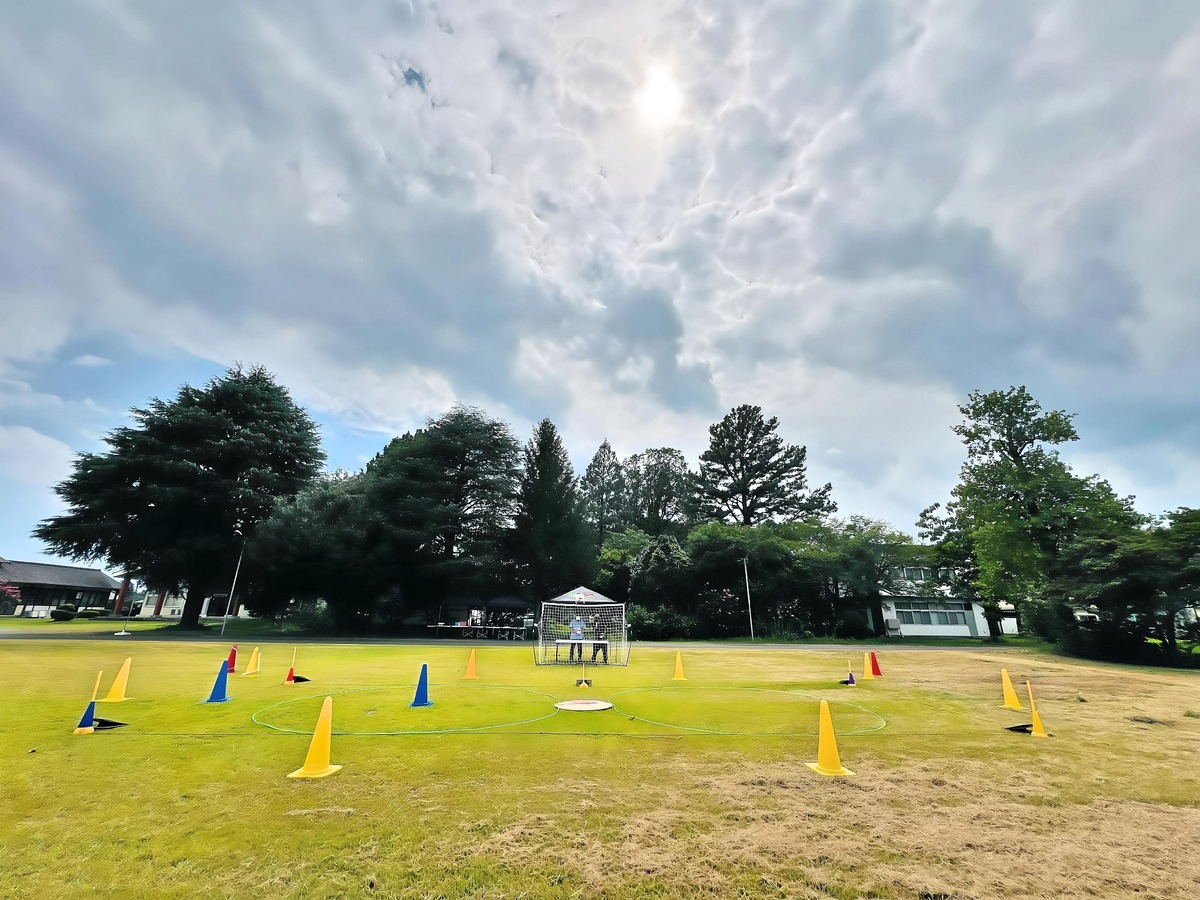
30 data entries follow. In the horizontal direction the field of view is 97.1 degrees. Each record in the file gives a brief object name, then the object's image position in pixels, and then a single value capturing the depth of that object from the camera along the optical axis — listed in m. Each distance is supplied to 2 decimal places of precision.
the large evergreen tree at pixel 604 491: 55.22
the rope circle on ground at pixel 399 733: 6.97
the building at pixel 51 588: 49.41
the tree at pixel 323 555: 33.97
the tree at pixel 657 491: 53.28
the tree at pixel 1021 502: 26.56
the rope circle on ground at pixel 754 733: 7.25
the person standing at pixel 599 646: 16.87
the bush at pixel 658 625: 33.62
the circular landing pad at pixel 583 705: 8.93
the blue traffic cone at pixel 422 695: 9.05
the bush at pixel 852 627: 35.06
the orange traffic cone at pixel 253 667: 12.64
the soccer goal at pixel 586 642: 17.95
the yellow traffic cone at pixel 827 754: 5.54
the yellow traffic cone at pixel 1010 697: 9.44
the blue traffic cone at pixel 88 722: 6.68
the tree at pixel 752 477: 51.06
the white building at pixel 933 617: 41.69
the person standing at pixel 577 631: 17.44
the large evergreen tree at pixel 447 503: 36.88
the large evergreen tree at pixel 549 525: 40.25
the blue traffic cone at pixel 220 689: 9.01
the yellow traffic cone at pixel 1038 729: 7.30
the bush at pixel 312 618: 37.19
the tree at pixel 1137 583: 19.03
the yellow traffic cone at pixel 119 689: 8.83
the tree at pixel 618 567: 37.44
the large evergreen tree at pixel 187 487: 32.53
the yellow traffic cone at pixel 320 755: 5.24
